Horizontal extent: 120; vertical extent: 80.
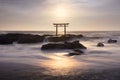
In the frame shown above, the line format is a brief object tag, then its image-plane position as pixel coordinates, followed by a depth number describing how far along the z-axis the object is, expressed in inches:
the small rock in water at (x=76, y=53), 907.8
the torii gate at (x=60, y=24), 2324.1
